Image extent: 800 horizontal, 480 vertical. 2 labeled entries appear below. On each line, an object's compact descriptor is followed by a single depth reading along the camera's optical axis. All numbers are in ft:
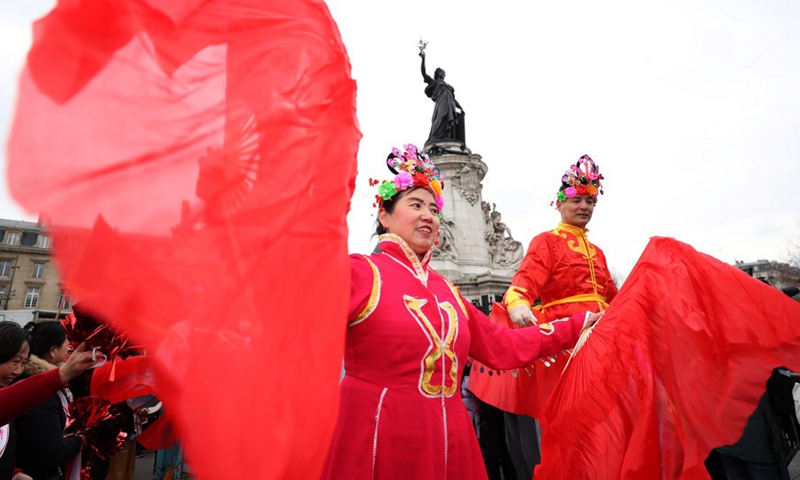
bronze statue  55.62
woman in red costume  6.07
